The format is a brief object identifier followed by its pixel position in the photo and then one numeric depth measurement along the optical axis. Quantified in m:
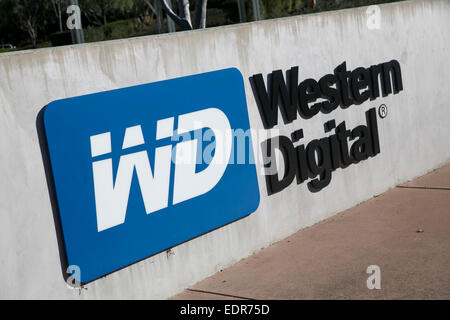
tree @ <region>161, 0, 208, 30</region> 9.14
